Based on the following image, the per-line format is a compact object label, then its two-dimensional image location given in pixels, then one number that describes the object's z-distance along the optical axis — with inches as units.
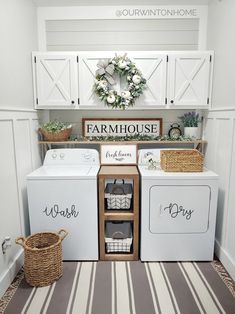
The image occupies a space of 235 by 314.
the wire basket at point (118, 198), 88.9
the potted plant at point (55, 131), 100.3
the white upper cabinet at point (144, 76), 95.4
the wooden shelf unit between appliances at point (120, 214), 85.3
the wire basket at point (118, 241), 88.7
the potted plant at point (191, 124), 104.1
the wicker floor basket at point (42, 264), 74.0
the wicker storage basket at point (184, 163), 88.4
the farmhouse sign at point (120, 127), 109.6
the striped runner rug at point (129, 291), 66.4
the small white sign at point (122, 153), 102.9
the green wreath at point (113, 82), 93.9
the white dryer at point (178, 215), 83.6
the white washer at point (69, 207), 83.7
